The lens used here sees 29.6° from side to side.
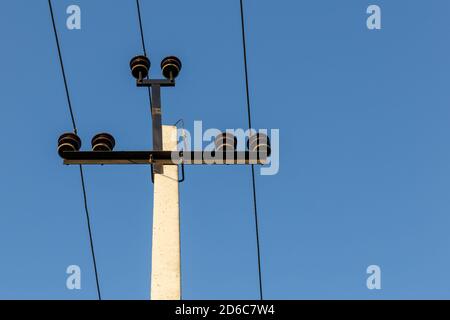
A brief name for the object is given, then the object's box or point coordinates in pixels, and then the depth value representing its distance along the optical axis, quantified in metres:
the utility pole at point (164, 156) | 7.80
